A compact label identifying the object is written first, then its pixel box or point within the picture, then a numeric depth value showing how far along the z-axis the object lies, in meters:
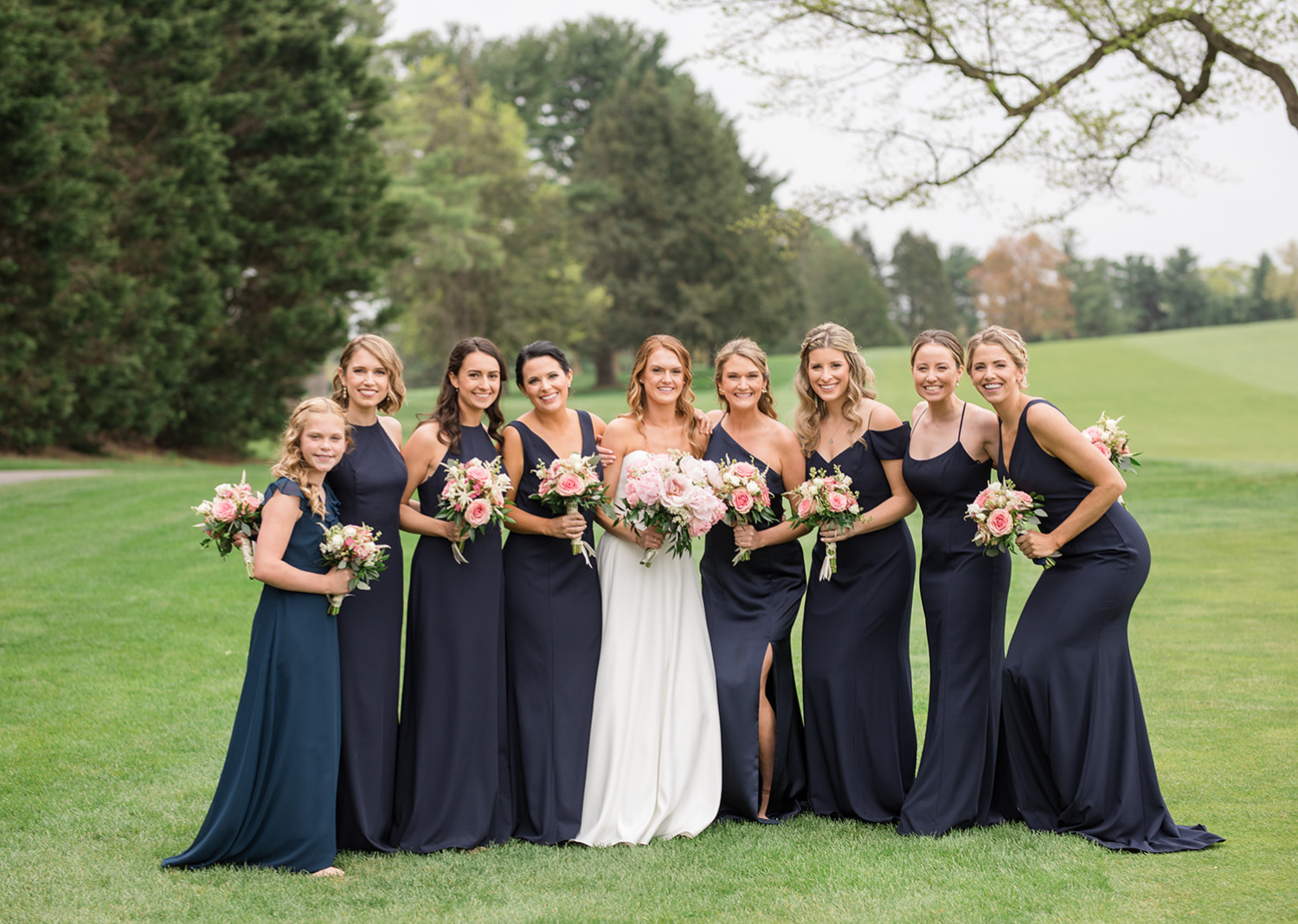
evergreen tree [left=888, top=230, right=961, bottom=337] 102.44
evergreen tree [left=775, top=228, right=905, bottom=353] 92.06
